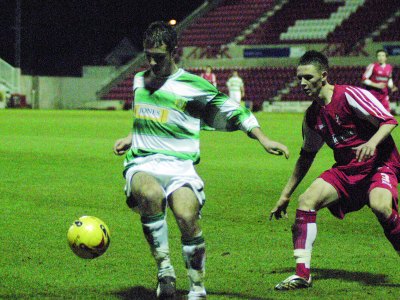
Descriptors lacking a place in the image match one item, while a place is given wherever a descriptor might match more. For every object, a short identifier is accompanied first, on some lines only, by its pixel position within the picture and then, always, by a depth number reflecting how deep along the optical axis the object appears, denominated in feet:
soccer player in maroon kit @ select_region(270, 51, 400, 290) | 37.53
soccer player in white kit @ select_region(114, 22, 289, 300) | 33.40
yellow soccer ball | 36.53
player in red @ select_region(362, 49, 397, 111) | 140.54
